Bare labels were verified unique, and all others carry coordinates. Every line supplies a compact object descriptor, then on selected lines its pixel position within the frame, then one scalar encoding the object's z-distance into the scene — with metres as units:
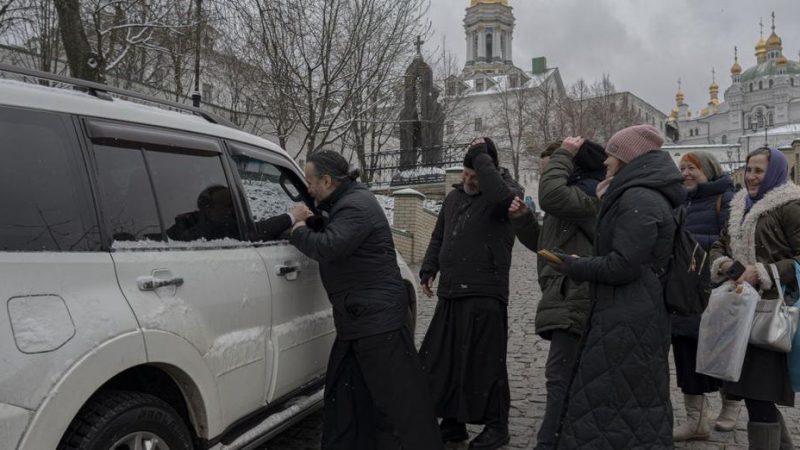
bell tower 87.38
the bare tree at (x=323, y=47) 11.23
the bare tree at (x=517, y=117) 37.44
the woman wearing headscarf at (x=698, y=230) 4.04
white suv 1.94
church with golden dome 103.31
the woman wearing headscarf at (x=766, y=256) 3.27
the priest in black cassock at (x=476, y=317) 3.83
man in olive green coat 3.33
